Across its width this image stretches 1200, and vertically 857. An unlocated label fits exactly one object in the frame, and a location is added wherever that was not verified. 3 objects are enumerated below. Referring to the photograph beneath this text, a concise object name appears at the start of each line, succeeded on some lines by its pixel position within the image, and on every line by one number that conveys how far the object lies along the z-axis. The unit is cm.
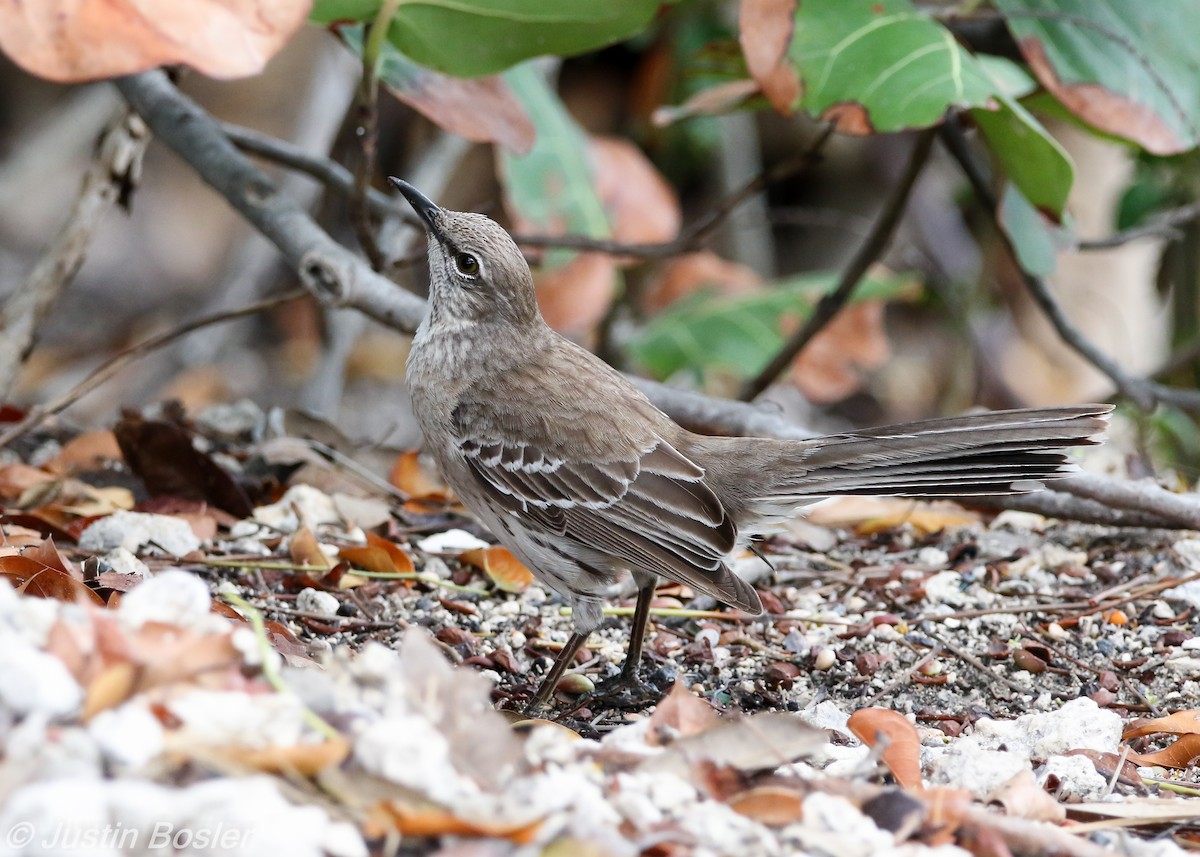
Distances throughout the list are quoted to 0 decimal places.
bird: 727
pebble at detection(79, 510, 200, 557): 801
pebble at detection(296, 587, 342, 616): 774
